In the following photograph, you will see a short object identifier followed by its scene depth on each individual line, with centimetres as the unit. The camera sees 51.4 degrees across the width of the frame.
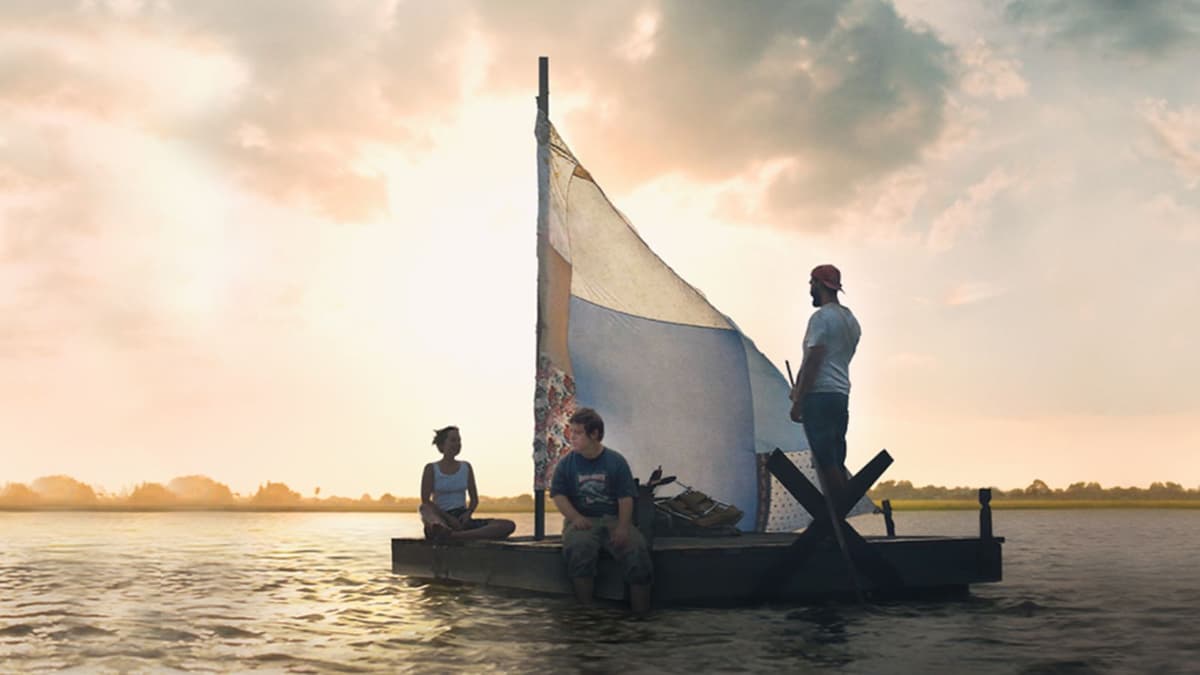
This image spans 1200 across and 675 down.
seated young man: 1000
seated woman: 1305
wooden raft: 1036
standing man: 1031
